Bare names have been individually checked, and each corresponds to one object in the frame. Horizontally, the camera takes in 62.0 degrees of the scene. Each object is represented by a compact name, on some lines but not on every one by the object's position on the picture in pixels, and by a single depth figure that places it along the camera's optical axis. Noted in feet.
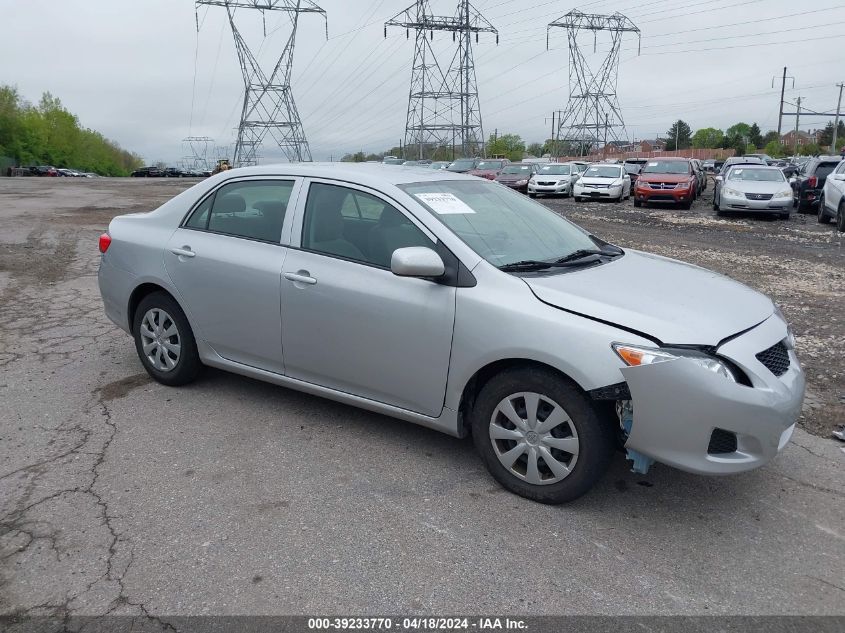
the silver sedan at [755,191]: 59.77
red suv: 71.15
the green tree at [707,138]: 394.93
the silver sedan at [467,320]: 10.51
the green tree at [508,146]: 412.98
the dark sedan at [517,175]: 103.19
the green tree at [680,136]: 370.53
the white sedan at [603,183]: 83.15
